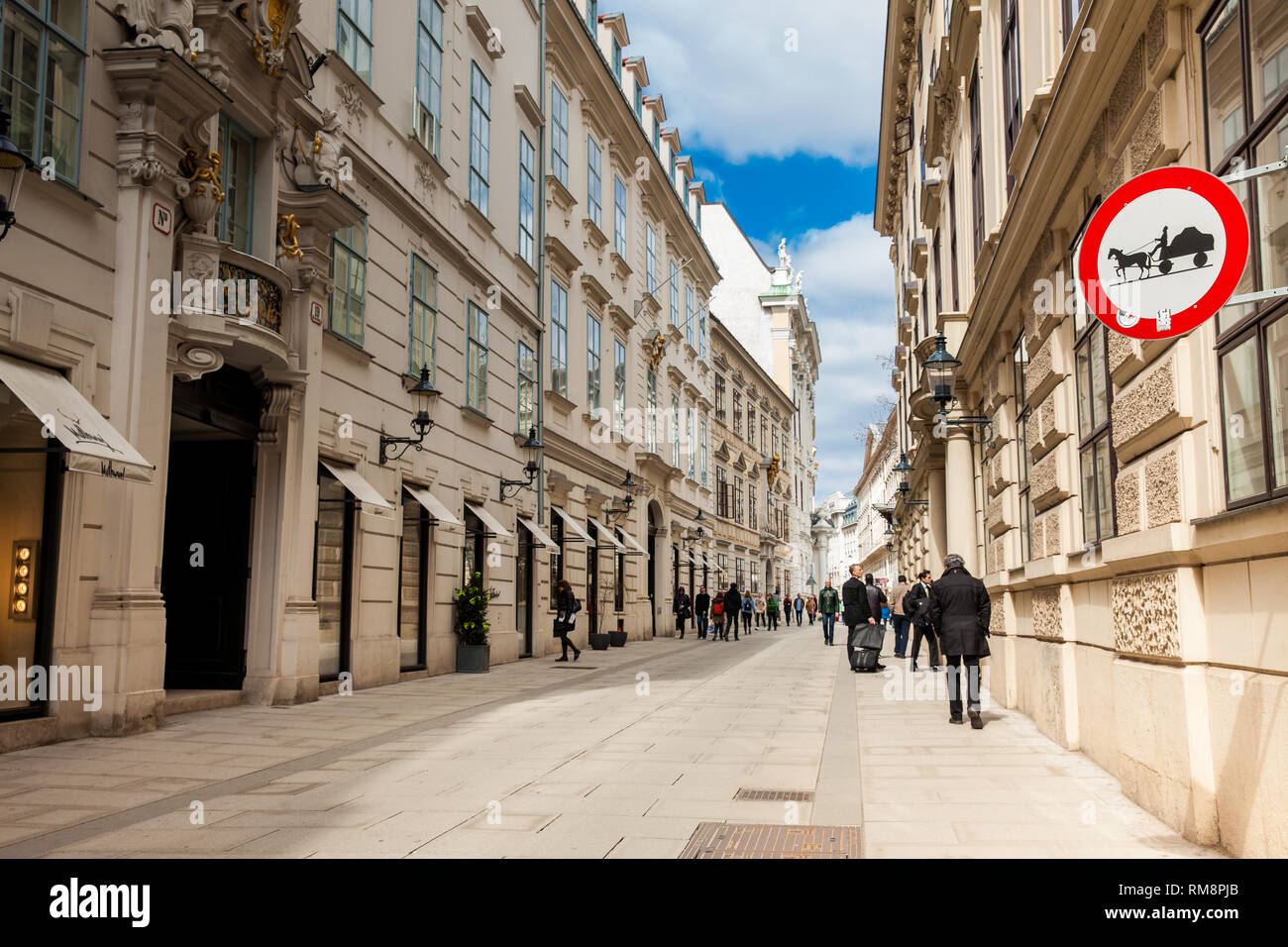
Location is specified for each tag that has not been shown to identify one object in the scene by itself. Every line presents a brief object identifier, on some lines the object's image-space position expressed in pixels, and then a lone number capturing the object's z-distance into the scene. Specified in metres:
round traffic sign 3.61
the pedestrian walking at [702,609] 34.62
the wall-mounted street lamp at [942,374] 14.10
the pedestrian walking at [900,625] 24.02
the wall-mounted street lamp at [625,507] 29.02
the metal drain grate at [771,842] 5.64
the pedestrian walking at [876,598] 18.97
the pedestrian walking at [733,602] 33.31
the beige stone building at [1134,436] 4.88
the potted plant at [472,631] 18.16
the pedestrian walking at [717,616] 33.62
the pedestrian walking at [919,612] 17.95
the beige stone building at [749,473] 47.22
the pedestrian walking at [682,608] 36.66
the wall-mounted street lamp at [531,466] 21.55
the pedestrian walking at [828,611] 30.81
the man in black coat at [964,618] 10.83
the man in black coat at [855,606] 19.20
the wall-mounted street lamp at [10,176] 7.27
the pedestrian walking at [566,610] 21.54
